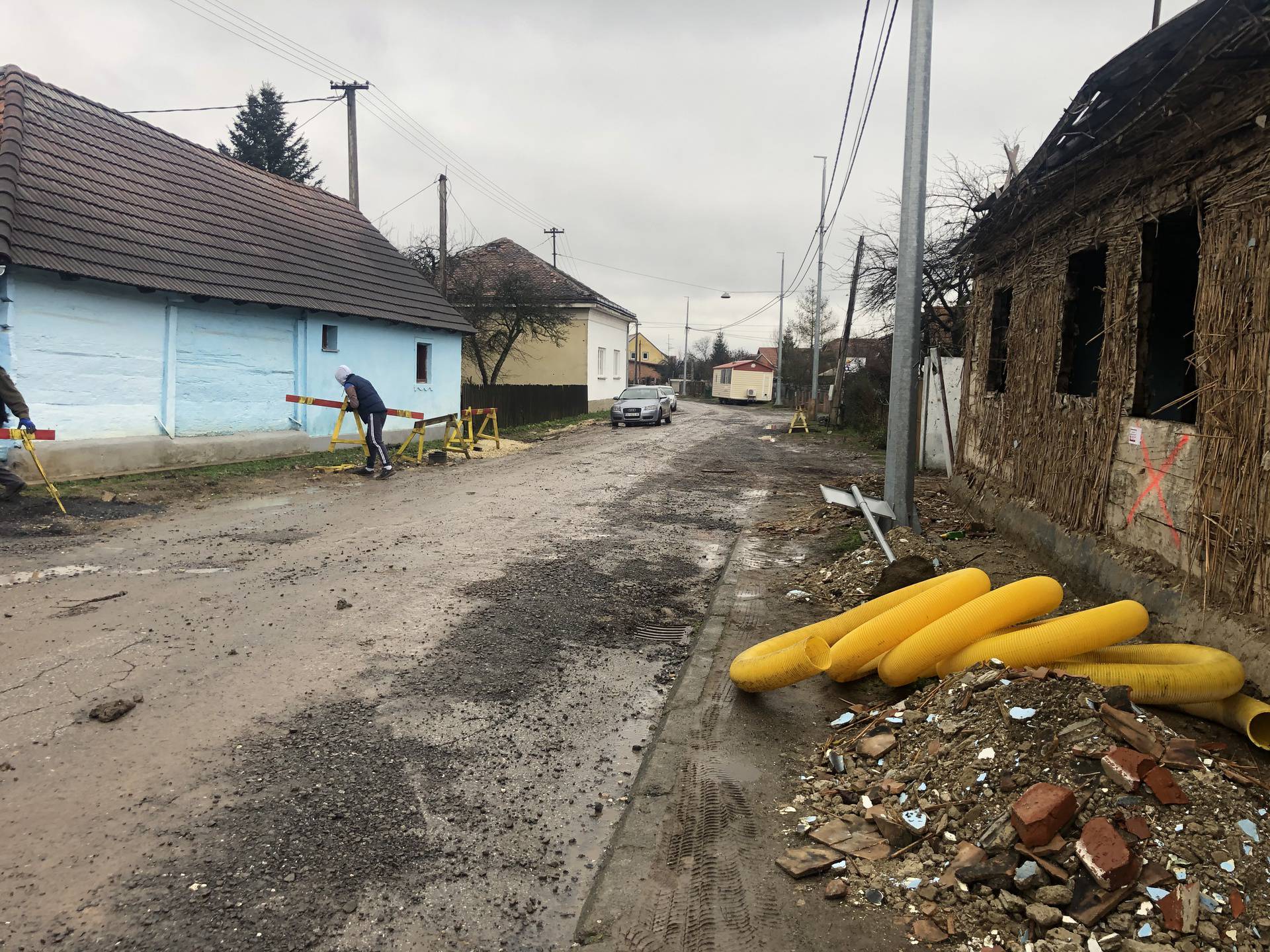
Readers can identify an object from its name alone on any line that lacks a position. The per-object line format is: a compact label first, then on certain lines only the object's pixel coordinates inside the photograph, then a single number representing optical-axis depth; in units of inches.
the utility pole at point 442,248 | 1045.2
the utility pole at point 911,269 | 306.2
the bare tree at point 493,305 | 1214.3
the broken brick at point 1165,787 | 110.0
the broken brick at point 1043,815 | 106.1
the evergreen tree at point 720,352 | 4648.1
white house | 1411.2
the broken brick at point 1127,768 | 112.0
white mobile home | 2578.7
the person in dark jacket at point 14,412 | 350.3
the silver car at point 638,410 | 1149.1
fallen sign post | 310.8
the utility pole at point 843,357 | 1065.5
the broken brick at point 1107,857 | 99.2
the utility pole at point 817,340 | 1241.4
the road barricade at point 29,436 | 351.9
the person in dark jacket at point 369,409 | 533.6
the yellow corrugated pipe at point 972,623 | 165.9
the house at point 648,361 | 3769.7
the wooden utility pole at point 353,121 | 911.0
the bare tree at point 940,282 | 464.5
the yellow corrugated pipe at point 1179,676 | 147.6
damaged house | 177.0
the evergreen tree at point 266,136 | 1370.6
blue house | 469.1
